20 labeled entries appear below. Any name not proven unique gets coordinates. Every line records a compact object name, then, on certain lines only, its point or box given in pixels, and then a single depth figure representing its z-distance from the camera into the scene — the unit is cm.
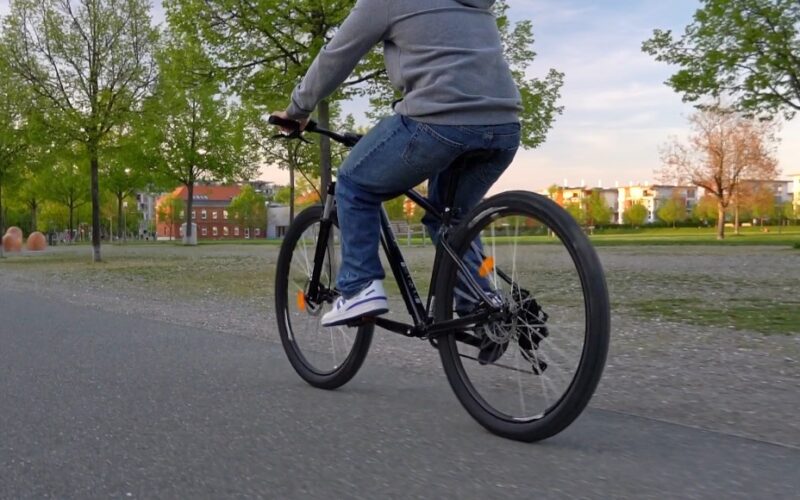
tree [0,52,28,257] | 2027
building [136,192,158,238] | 14296
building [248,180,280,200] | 7871
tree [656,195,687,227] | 11167
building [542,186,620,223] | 11285
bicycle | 251
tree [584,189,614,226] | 11325
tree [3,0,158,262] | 2045
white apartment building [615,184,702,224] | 17438
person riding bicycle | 282
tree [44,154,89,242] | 3468
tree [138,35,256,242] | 3953
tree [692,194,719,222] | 8608
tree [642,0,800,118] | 1838
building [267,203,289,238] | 11960
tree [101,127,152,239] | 2159
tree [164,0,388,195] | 1263
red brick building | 14438
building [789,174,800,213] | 16638
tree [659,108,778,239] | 4911
